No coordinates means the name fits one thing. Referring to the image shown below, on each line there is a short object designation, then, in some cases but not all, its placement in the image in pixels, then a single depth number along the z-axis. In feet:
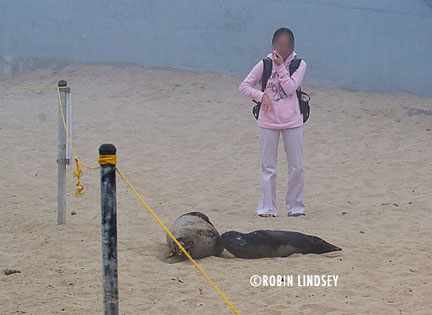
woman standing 42.27
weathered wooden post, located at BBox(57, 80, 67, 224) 38.83
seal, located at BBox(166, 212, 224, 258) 33.12
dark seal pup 33.73
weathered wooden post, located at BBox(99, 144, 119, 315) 19.84
